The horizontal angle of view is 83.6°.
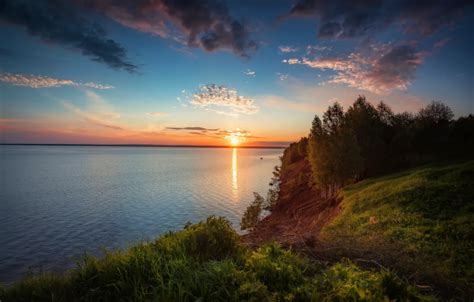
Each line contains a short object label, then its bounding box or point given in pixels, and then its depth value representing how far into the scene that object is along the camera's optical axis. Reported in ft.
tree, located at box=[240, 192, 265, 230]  141.90
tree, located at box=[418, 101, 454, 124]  228.63
